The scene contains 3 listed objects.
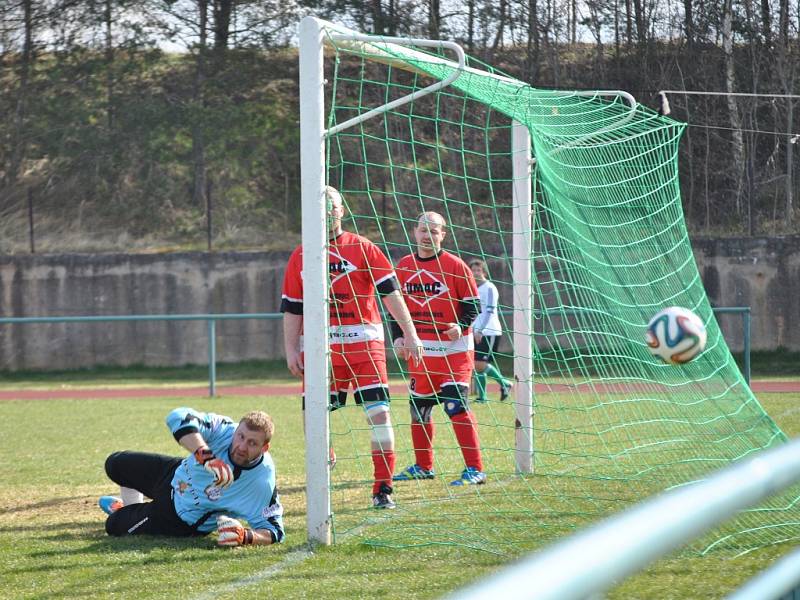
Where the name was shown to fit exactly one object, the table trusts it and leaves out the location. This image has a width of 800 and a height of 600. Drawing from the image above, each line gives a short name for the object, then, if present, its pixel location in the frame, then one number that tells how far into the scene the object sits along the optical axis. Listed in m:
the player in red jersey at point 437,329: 13.70
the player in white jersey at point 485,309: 23.55
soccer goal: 10.26
